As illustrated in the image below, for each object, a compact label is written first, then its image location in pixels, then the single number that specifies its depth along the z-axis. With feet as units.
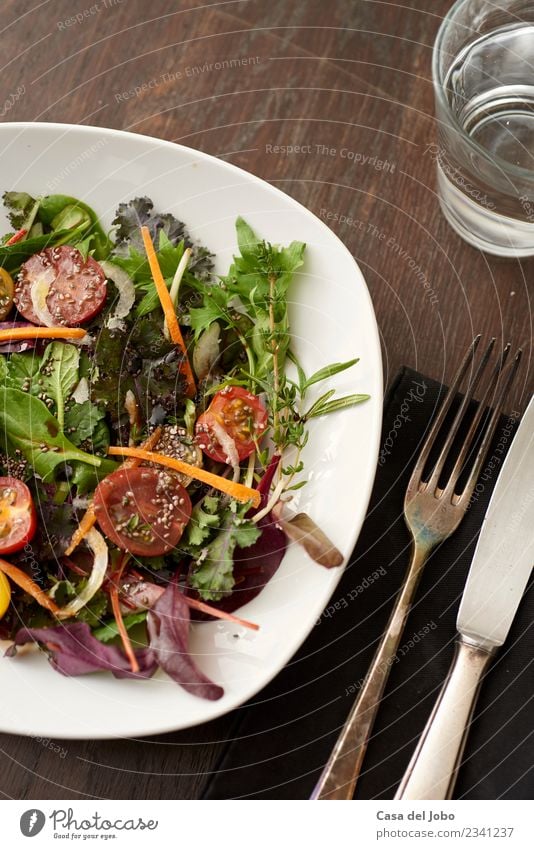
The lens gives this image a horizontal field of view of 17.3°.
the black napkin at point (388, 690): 2.32
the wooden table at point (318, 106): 2.53
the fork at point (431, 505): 2.33
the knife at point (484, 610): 2.29
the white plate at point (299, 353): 2.27
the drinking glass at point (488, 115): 2.45
